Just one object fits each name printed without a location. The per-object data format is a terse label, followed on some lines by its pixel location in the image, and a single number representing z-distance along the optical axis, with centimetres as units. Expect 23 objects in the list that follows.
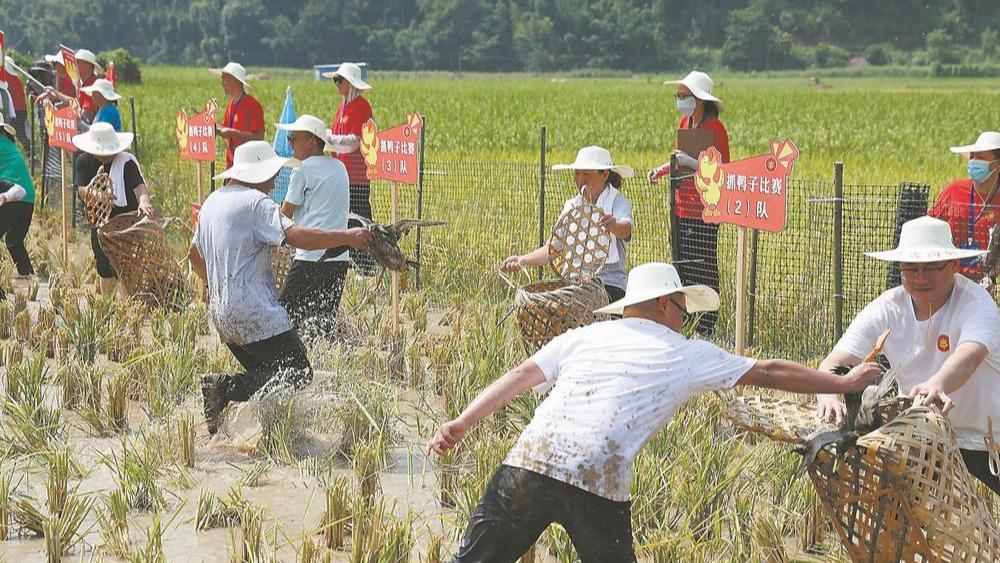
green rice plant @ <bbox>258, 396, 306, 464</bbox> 1205
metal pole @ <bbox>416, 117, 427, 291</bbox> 2120
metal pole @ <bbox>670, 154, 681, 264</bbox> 1739
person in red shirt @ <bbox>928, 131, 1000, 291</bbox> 1405
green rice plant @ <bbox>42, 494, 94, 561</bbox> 951
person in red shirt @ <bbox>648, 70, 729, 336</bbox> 1670
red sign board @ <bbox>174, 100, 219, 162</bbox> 2236
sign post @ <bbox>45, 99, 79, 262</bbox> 2272
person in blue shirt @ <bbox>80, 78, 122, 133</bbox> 2462
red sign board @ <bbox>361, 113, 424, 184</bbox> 1806
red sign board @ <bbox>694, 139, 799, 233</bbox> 1349
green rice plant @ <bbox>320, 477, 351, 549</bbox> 991
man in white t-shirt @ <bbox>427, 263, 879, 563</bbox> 761
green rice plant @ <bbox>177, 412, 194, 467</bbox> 1193
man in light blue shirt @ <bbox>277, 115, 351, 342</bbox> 1526
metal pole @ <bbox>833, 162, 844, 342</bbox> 1518
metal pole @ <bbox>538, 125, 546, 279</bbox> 1980
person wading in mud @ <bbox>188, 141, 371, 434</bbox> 1234
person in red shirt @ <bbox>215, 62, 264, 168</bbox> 2130
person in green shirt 2037
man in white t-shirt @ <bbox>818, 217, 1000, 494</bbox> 859
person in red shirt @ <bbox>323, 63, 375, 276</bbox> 2019
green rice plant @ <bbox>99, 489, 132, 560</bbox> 941
